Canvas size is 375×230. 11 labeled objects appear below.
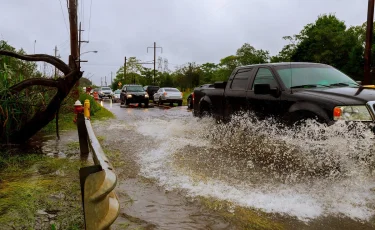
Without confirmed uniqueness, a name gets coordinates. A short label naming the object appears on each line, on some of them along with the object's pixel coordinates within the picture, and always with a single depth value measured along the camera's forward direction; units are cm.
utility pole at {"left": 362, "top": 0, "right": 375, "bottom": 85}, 1744
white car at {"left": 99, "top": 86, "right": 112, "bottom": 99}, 4738
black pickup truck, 494
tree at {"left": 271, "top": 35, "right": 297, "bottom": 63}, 5975
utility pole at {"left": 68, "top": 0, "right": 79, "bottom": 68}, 1783
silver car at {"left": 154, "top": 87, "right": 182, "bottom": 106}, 2784
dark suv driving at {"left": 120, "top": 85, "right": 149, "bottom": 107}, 2739
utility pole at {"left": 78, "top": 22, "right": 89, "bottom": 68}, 4623
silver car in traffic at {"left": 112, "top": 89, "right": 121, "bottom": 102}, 4038
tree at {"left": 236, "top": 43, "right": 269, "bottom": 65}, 7681
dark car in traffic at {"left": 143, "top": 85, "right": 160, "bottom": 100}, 3642
